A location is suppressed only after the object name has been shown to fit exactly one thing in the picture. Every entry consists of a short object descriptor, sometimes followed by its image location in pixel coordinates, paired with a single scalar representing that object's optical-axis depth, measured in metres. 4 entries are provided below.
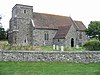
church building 46.50
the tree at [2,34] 60.06
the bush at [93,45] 28.58
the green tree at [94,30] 51.65
